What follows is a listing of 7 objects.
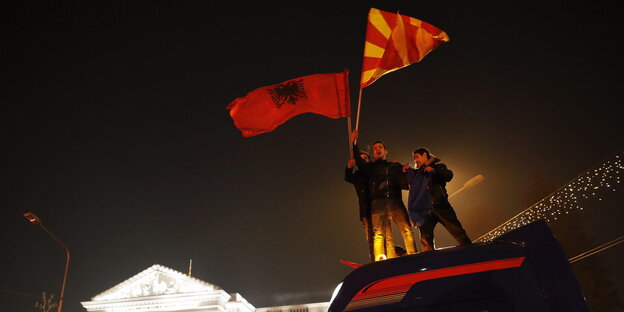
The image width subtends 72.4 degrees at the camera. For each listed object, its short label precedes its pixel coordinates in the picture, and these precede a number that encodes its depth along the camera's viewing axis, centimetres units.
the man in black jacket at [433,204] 574
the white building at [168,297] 3009
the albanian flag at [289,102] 909
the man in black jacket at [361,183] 721
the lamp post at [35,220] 1875
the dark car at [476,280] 254
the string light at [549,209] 1182
